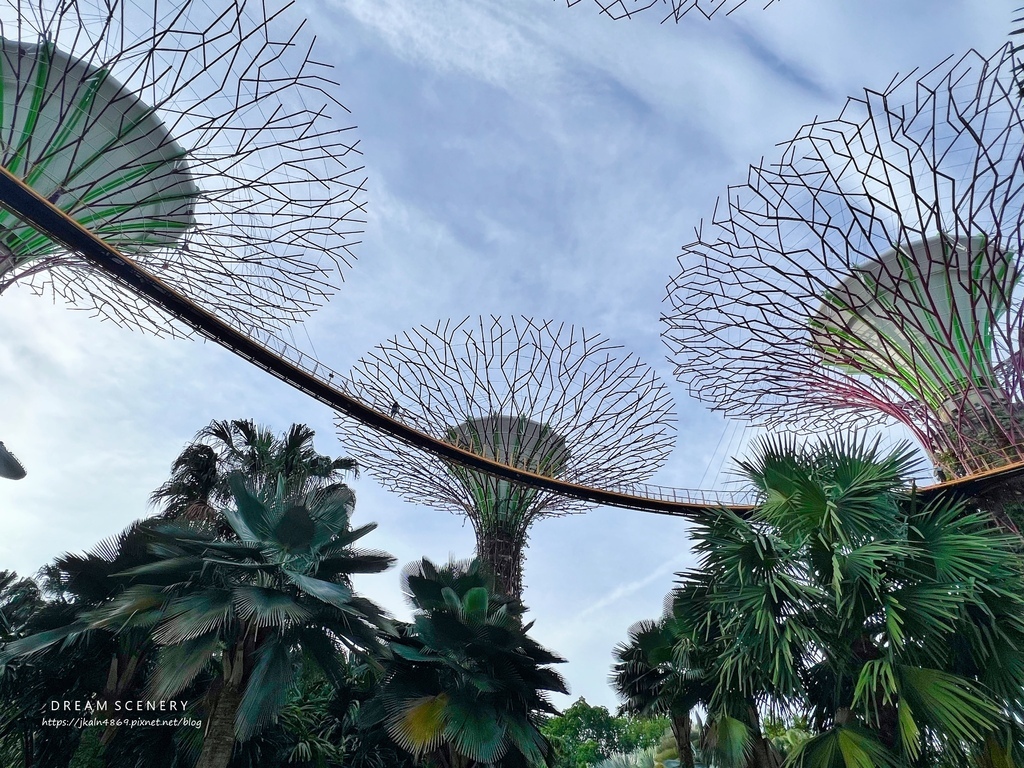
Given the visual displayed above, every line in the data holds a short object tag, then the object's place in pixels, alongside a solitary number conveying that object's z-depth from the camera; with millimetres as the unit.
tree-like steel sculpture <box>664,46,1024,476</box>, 12648
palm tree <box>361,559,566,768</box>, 8930
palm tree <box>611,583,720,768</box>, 9609
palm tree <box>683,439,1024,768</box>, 6727
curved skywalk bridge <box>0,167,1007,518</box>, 9859
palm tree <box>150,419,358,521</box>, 16016
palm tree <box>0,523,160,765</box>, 9875
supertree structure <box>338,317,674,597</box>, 19406
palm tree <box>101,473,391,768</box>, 7582
